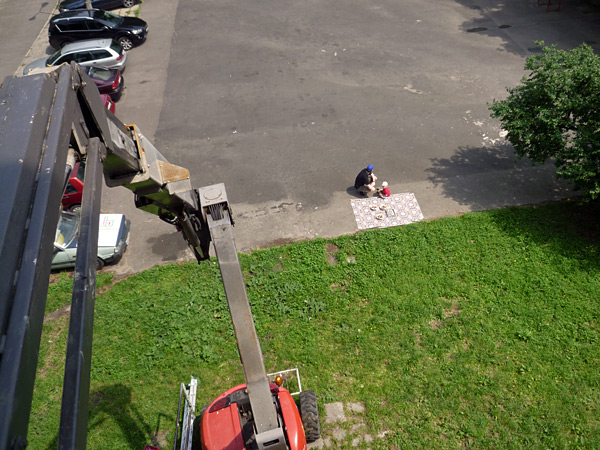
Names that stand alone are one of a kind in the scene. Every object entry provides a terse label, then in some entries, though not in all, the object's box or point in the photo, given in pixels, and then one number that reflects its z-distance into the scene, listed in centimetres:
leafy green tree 1095
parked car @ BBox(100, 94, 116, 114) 1542
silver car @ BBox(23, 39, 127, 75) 1731
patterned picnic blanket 1220
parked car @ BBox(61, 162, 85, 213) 1172
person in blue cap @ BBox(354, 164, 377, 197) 1265
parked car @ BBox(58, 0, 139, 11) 2204
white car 1093
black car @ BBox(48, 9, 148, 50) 1959
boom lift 192
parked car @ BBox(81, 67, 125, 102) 1644
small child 1279
